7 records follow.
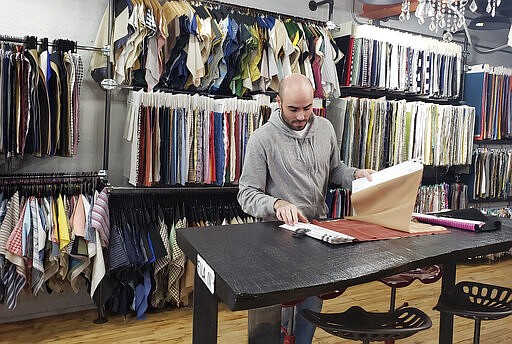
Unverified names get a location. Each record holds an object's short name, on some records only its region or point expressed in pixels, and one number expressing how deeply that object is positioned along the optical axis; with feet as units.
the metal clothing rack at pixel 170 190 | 11.66
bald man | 8.04
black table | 4.60
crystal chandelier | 10.51
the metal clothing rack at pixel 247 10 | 12.47
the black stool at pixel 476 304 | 6.78
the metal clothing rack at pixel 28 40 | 10.32
